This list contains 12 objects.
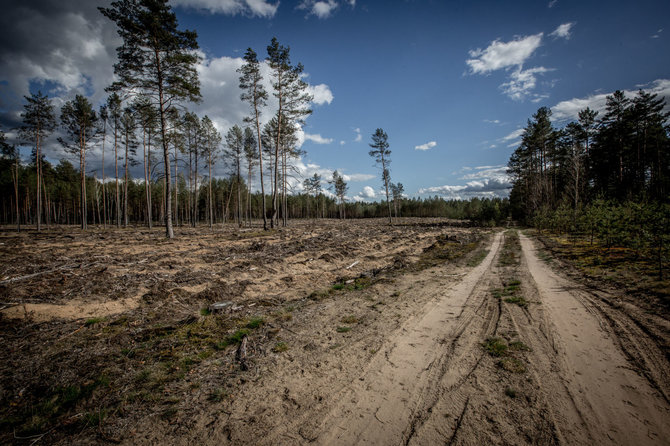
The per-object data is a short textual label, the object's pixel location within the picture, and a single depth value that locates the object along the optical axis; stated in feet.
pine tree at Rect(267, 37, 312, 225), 65.72
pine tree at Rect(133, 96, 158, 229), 48.18
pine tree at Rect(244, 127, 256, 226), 106.01
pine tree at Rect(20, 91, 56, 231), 79.61
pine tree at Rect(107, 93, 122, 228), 89.97
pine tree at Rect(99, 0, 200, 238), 45.16
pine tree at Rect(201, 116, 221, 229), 104.22
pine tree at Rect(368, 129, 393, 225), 129.18
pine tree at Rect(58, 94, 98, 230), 85.56
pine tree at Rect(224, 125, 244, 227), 106.83
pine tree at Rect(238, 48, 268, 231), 64.28
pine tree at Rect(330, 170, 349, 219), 247.70
